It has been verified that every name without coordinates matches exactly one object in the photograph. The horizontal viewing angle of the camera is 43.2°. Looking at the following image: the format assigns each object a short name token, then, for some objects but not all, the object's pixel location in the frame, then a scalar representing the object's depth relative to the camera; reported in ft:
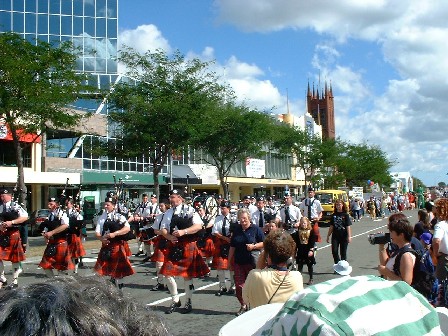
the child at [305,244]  38.22
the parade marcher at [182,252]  29.32
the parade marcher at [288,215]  42.73
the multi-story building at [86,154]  110.22
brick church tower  415.64
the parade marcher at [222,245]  34.76
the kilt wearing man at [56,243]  35.55
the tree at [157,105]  77.92
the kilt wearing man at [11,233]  37.04
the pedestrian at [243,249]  26.73
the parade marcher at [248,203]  44.96
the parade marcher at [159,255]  36.31
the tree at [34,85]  60.08
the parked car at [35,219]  86.10
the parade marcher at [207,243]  40.60
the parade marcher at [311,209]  46.19
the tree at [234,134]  106.11
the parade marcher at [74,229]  38.26
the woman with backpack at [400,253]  15.70
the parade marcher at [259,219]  40.87
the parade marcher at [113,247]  31.65
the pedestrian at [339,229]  40.98
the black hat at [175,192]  30.64
